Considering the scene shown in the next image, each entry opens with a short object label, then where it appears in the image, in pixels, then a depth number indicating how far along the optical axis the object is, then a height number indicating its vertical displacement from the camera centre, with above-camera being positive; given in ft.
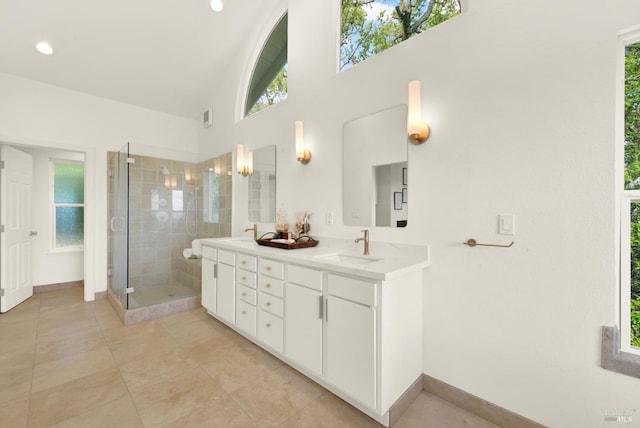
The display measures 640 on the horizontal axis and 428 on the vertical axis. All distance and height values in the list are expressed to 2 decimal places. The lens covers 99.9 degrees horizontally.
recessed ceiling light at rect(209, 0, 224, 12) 8.98 +7.02
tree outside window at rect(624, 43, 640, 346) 4.18 +0.91
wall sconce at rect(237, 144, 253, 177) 11.00 +1.99
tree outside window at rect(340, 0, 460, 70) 6.34 +4.87
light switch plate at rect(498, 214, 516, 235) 4.91 -0.23
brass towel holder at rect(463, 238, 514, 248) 5.19 -0.62
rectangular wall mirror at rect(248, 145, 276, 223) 10.04 +0.98
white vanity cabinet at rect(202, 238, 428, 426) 4.84 -2.23
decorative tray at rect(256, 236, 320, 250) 7.52 -0.93
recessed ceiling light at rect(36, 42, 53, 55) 9.33 +5.76
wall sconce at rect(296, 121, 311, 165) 8.50 +1.97
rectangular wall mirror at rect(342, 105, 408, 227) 6.41 +1.09
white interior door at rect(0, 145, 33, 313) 10.46 -0.65
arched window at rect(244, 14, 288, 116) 10.18 +5.54
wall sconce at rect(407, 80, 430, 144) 5.78 +2.06
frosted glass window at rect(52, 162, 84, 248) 13.61 +0.37
